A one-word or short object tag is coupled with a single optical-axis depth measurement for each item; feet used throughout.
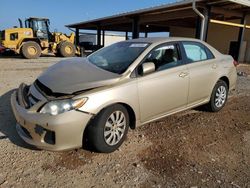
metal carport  34.53
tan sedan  9.23
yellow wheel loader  54.90
